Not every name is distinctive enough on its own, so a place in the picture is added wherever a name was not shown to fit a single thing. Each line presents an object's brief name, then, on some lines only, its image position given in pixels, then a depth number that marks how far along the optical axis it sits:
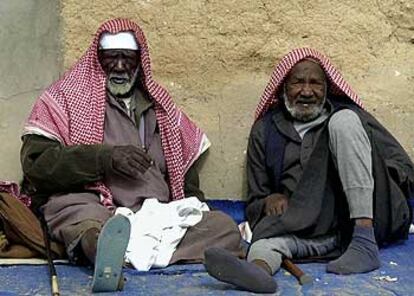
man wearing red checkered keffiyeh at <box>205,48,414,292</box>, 4.27
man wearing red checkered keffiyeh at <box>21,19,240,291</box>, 4.41
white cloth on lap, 4.21
